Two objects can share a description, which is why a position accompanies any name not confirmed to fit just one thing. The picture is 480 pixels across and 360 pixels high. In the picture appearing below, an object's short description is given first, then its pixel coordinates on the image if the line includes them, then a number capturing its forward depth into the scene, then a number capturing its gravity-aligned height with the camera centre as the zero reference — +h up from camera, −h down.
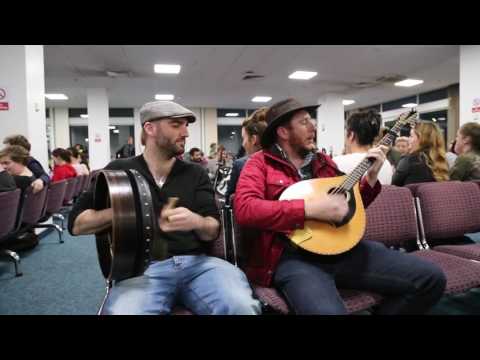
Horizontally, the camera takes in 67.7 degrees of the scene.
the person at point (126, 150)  9.82 +0.42
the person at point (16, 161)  3.79 +0.06
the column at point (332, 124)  12.16 +1.34
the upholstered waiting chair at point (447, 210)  2.27 -0.32
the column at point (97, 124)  10.34 +1.21
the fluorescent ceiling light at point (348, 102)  13.38 +2.28
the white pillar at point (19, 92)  4.70 +0.99
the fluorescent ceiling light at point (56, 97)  11.76 +2.35
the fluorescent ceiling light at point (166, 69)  7.76 +2.14
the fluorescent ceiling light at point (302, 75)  8.51 +2.16
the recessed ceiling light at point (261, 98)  12.52 +2.32
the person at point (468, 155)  2.92 +0.04
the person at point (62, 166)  5.99 +0.00
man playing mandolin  1.45 -0.41
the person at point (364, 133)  2.51 +0.20
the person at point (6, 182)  3.03 -0.13
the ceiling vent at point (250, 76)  8.58 +2.18
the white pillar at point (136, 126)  14.74 +1.63
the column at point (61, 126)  14.73 +1.66
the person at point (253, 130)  2.83 +0.27
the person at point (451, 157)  4.66 +0.05
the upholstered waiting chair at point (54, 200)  4.32 -0.42
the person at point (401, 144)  5.18 +0.26
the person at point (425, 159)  2.76 +0.02
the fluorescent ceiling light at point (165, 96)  11.67 +2.27
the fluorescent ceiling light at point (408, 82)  9.74 +2.19
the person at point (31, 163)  4.15 +0.04
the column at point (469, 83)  5.80 +1.28
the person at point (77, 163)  7.21 +0.06
